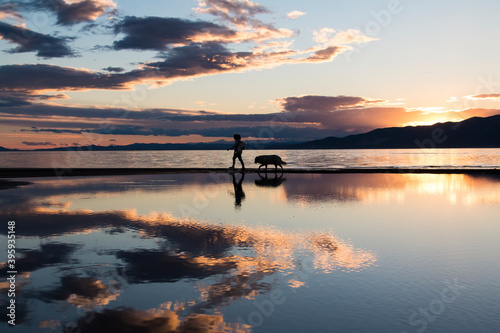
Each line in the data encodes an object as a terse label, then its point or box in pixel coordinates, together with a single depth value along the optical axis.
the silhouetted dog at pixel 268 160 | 37.53
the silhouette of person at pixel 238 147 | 33.41
